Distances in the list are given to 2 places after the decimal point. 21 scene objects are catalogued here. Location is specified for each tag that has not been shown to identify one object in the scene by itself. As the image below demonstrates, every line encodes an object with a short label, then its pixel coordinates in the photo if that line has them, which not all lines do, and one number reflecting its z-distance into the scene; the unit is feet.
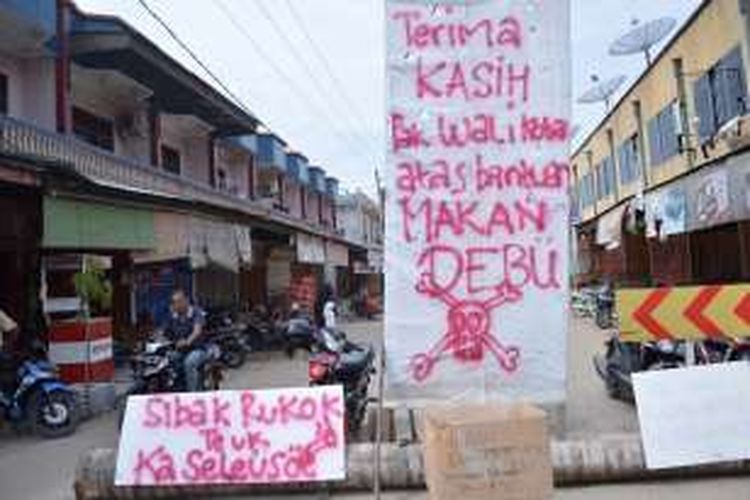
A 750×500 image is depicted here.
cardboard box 17.69
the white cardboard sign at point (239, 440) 25.63
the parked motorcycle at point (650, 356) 33.63
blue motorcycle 41.01
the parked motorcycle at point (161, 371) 42.83
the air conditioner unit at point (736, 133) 63.67
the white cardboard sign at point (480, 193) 22.54
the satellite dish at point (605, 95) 138.92
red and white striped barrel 46.98
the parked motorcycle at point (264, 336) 84.02
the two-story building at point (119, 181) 44.16
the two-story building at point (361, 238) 179.52
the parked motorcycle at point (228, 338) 70.18
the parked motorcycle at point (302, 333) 44.18
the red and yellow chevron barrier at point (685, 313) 28.94
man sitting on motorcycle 42.96
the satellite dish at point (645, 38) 93.81
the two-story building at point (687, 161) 67.31
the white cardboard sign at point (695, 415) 25.99
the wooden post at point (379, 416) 21.99
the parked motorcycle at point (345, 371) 36.04
